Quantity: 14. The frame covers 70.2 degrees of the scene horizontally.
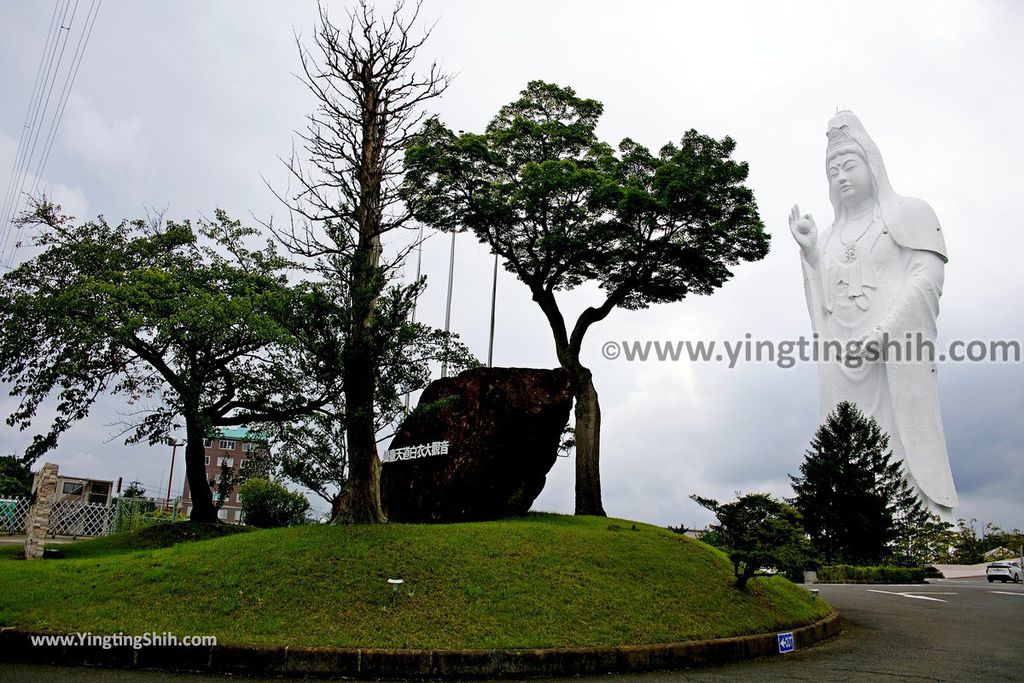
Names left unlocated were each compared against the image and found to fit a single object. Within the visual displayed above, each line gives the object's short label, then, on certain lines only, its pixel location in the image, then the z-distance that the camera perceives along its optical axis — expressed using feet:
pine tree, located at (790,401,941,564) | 114.42
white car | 97.14
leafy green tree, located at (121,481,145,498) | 164.25
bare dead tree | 42.96
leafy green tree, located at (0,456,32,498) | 121.80
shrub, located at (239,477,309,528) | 122.53
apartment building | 71.97
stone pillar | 53.78
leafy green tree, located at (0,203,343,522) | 63.31
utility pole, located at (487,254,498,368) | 68.68
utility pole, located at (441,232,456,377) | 78.36
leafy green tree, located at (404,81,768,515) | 59.11
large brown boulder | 50.52
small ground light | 31.45
